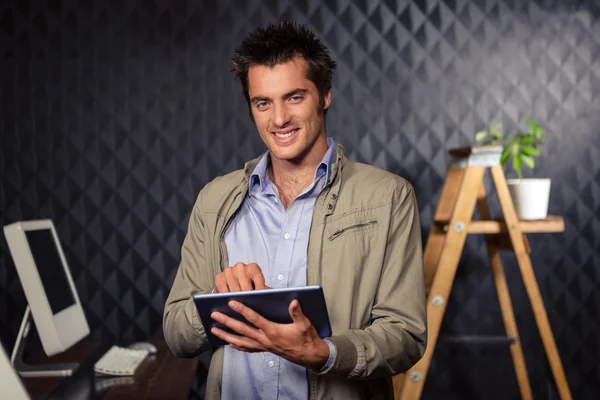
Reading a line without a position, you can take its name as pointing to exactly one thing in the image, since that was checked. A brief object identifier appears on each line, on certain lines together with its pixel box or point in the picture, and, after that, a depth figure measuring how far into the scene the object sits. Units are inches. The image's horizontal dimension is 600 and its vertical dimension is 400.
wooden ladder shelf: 98.9
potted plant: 106.3
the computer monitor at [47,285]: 83.4
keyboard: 90.7
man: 57.1
